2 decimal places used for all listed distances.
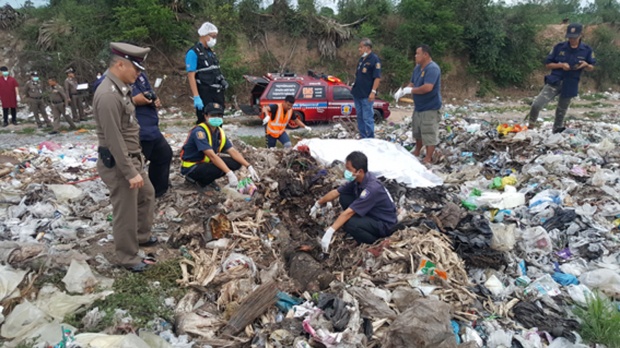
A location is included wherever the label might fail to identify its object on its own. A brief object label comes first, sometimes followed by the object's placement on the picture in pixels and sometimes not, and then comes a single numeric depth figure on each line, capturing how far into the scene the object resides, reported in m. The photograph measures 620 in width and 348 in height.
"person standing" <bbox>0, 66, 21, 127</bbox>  11.16
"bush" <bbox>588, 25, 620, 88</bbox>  21.42
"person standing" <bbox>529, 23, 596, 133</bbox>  7.11
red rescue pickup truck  11.65
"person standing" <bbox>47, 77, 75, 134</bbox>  10.47
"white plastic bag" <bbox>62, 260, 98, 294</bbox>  3.24
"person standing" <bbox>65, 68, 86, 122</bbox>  11.85
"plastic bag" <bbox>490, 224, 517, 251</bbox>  4.18
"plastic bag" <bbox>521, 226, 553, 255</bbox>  4.46
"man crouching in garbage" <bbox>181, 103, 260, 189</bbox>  4.96
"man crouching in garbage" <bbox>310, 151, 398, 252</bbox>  4.20
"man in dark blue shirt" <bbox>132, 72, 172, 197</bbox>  4.41
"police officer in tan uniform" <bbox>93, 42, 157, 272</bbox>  3.20
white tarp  6.08
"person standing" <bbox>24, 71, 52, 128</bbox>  10.80
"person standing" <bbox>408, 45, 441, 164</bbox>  6.63
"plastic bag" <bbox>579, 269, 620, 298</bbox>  3.77
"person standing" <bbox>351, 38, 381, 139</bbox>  7.52
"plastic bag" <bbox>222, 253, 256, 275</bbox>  3.82
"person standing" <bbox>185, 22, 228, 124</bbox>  5.62
